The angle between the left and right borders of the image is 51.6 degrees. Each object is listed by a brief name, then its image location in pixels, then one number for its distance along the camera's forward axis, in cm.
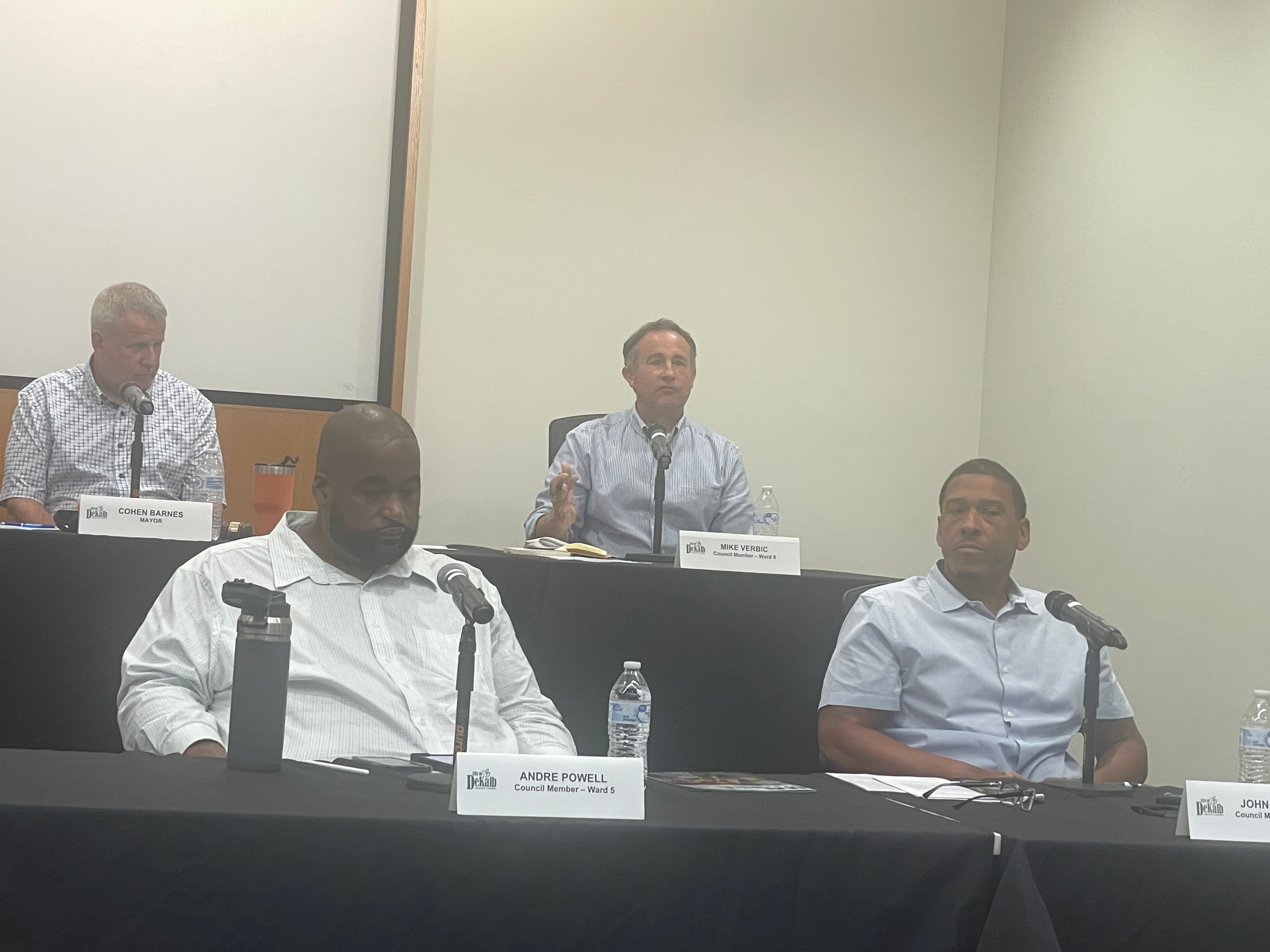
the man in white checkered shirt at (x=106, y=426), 374
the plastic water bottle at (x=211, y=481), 324
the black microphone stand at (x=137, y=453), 315
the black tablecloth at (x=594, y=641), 283
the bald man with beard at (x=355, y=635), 195
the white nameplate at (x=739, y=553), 326
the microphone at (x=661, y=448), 341
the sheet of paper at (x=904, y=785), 170
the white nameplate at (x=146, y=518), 292
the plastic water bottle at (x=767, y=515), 436
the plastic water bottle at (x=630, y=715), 280
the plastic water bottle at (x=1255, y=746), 274
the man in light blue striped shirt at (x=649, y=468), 404
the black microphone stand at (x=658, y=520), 347
